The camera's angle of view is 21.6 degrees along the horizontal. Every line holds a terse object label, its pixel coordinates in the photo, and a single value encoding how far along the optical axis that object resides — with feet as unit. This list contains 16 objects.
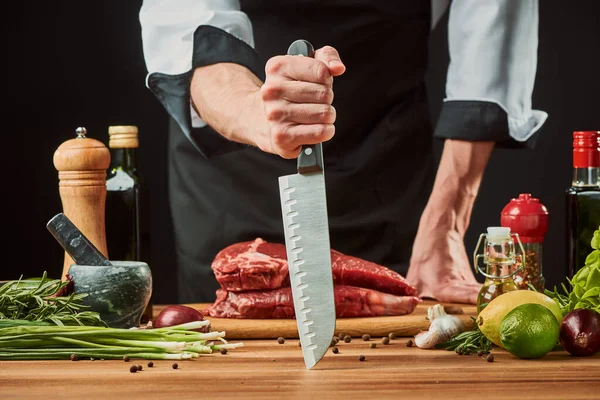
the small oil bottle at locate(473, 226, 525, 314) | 5.28
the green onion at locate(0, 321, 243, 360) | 4.97
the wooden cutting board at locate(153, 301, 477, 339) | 5.43
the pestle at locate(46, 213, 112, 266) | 5.30
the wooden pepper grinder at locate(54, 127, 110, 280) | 5.50
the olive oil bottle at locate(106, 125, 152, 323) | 5.73
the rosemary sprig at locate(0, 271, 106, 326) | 5.10
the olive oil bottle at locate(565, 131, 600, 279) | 5.55
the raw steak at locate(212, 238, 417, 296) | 5.62
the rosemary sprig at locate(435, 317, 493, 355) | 5.06
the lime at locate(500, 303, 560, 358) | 4.87
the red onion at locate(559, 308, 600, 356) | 4.96
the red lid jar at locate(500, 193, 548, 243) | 5.55
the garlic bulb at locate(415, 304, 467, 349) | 5.17
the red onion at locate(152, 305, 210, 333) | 5.30
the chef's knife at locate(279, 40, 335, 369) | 4.87
